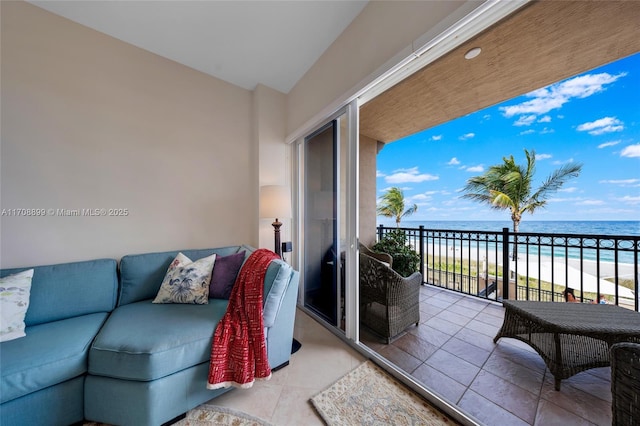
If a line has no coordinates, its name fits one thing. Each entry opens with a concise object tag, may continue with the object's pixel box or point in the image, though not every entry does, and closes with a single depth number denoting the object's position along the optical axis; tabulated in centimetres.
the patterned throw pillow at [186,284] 165
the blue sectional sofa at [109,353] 101
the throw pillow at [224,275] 176
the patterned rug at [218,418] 113
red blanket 121
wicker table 129
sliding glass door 194
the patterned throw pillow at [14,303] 114
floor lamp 213
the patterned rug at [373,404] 113
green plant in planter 285
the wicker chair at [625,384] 61
